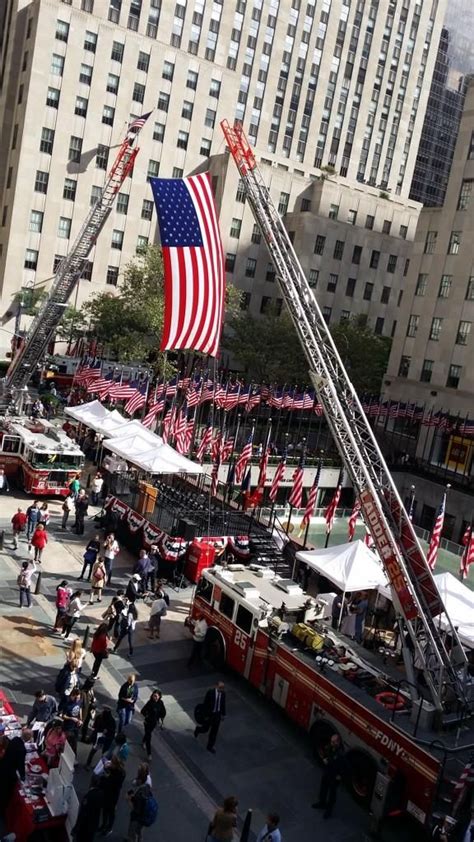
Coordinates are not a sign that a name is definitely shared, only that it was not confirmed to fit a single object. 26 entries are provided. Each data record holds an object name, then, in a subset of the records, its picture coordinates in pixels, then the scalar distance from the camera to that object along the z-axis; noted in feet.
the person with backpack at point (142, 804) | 36.99
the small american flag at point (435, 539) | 76.59
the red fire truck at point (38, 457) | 98.78
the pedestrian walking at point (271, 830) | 35.65
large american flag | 82.02
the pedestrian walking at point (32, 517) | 81.61
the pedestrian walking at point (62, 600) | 61.26
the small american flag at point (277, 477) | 96.21
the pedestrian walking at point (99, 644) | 54.60
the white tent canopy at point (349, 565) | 69.05
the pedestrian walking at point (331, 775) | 44.21
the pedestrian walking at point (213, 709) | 49.21
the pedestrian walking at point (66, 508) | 88.53
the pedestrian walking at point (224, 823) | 35.78
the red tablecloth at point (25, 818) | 35.81
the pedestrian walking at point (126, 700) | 48.14
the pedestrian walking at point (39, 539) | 74.33
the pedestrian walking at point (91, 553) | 73.05
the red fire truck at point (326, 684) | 44.06
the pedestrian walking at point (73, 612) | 59.62
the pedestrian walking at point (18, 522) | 78.84
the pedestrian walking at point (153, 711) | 47.03
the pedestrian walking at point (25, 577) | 64.44
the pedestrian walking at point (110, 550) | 74.54
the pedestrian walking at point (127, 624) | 60.18
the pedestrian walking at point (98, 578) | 68.90
